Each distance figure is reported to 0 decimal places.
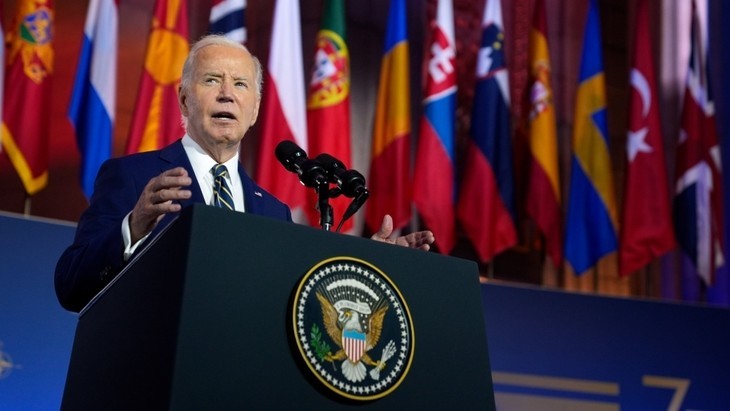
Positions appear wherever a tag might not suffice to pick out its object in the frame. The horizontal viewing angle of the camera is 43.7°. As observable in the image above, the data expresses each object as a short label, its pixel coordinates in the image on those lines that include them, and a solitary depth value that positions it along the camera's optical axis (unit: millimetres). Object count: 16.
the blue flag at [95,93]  5078
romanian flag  5867
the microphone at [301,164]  1860
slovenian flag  6008
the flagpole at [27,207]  5027
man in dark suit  1854
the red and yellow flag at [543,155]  6168
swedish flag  6254
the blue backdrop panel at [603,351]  5777
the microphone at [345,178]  1871
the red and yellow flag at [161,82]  5195
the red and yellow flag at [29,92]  4906
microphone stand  1823
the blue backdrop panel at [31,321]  4457
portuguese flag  5738
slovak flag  5887
